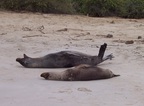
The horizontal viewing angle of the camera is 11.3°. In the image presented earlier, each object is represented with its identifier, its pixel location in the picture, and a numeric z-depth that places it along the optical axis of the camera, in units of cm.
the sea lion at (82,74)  1136
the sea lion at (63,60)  1319
